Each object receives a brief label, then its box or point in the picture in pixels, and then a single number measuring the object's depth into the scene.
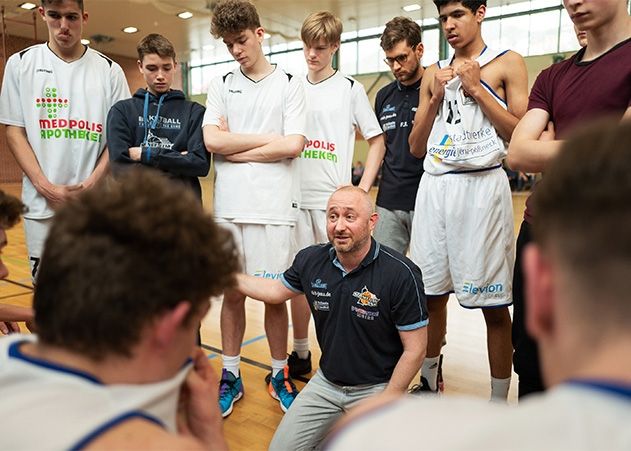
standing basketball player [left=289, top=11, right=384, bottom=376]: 3.42
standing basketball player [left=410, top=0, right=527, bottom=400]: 2.74
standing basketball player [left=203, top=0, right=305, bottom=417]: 3.01
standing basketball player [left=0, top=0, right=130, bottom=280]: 3.04
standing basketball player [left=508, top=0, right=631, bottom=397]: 2.01
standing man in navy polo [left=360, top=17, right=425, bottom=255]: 3.40
